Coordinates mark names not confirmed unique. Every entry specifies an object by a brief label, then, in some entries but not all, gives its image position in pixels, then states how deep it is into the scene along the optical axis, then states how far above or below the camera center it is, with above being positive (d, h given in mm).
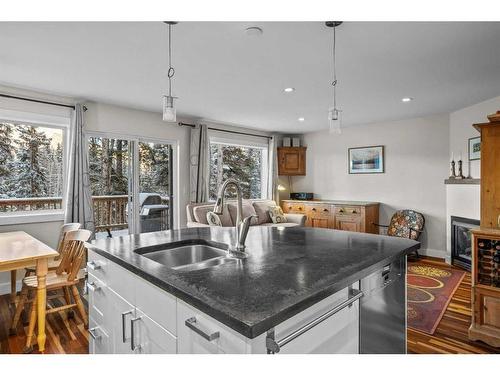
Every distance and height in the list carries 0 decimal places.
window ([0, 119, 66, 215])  3543 +297
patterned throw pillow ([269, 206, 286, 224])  5419 -433
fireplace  4166 -691
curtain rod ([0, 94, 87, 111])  3377 +1070
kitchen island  888 -353
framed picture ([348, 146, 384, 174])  5504 +611
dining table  2105 -514
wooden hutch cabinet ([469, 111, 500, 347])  2252 -577
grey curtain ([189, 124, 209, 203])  4988 +452
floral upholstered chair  4812 -529
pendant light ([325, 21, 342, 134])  2270 +545
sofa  4633 -365
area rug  2666 -1111
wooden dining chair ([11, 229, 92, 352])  2459 -743
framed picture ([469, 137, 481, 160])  4086 +610
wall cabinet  6523 +662
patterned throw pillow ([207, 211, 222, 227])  4410 -432
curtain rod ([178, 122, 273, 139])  4969 +1133
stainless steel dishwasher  1400 -624
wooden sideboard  5180 -407
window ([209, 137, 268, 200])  5648 +527
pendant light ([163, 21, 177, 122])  1933 +529
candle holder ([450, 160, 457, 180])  4414 +312
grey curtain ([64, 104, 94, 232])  3736 +132
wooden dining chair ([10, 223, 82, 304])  2789 -725
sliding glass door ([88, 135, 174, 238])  4230 +100
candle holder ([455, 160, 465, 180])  4316 +281
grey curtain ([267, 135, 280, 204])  6336 +390
